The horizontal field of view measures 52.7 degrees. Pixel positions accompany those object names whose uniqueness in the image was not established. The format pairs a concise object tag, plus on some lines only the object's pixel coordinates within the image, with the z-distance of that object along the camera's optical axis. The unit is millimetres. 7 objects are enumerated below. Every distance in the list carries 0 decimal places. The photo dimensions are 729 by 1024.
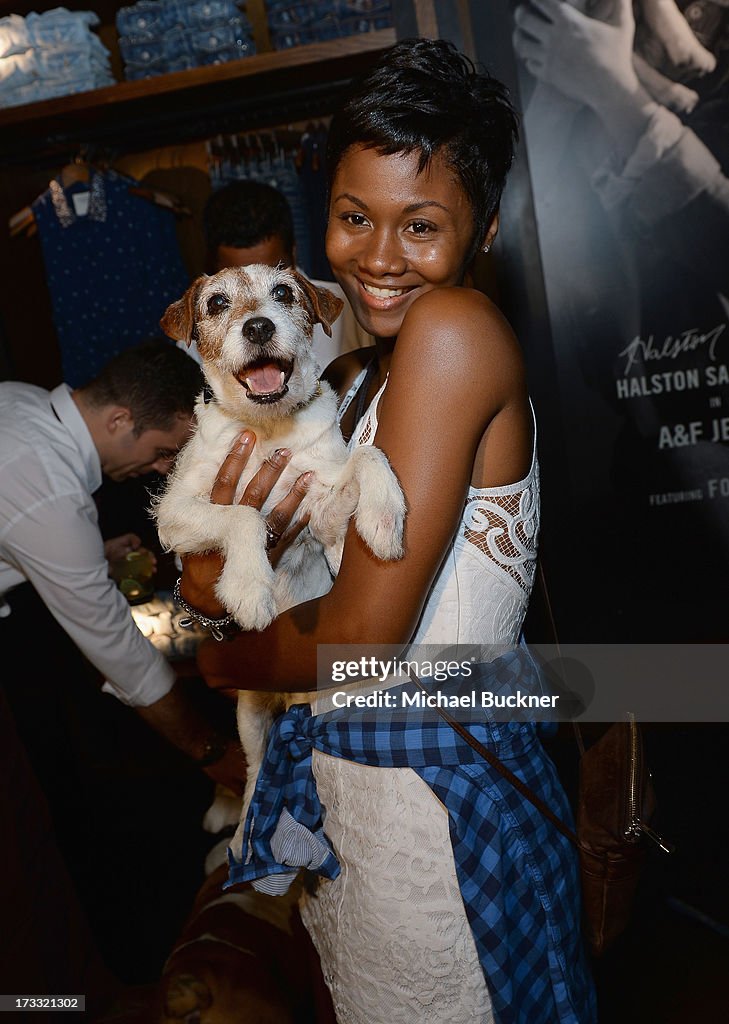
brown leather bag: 1256
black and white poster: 2662
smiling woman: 1198
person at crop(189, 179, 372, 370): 3262
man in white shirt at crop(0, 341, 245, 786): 2645
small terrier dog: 1444
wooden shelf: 3197
